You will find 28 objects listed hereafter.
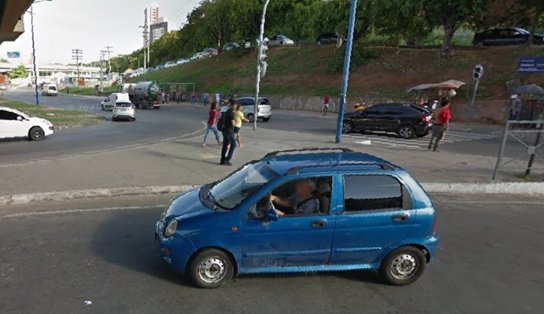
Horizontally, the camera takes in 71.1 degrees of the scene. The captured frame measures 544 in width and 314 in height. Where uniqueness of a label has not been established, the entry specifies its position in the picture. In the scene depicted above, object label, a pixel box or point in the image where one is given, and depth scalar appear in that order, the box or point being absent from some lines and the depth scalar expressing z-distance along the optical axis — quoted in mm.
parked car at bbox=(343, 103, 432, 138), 16844
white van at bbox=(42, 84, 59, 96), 66944
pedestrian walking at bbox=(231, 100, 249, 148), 10508
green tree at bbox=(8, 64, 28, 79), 127375
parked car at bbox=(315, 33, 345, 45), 45231
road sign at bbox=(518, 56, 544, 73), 18969
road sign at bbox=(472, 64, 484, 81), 20797
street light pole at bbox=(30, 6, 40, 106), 37250
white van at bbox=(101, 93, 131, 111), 35472
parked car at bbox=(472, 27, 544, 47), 32219
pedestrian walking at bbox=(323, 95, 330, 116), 30891
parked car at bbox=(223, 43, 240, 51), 55388
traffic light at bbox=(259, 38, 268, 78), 16297
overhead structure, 13602
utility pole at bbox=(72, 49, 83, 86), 99500
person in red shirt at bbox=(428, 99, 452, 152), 12766
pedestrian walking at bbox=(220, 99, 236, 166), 10102
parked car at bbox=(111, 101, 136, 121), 24312
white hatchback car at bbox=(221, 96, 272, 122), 24281
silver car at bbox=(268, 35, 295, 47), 51594
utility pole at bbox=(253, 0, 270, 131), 16312
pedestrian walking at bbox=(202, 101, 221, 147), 12547
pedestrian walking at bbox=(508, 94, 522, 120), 21436
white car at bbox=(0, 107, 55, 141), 14414
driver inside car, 4117
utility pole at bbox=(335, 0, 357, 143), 13617
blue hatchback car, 4043
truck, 39000
